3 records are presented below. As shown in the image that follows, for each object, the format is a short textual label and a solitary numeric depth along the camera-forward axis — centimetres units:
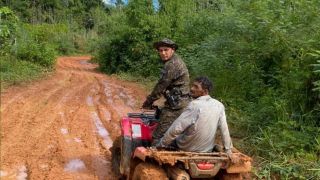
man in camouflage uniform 405
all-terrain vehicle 333
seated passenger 339
